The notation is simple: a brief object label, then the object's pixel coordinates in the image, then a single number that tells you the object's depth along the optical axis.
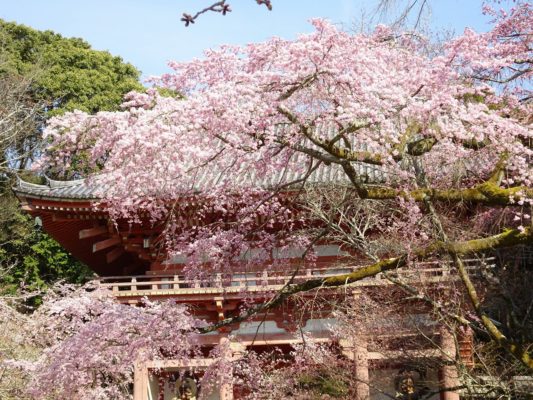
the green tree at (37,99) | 23.69
